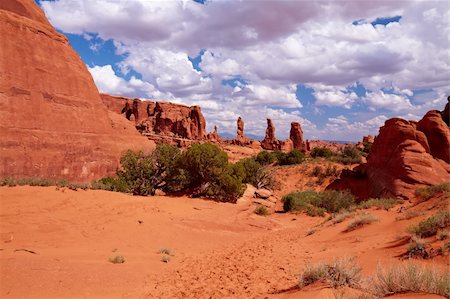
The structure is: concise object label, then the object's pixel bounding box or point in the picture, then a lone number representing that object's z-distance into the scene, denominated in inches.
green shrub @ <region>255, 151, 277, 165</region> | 1743.4
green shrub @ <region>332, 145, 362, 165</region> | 1417.3
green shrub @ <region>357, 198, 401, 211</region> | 625.0
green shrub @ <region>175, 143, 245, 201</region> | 880.3
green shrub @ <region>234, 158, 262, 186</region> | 1178.6
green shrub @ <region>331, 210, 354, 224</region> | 574.8
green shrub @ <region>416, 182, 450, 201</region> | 558.7
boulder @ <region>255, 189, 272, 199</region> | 1029.5
